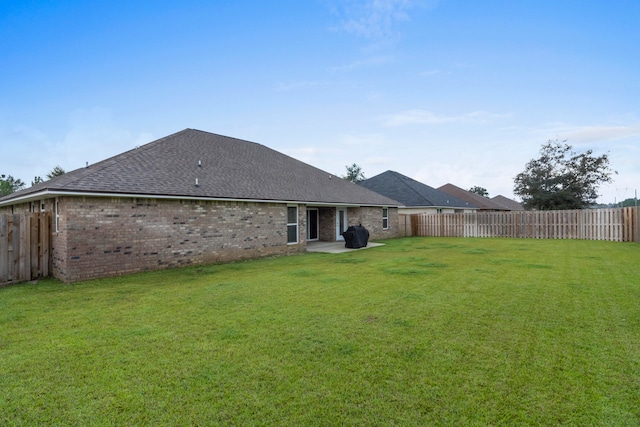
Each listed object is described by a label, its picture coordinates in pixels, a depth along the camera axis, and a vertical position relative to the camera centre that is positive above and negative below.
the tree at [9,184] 49.25 +6.39
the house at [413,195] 26.81 +1.80
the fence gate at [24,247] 7.76 -0.76
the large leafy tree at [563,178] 30.98 +3.54
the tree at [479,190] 74.24 +5.64
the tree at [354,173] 53.28 +7.39
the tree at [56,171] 40.19 +6.36
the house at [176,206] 8.24 +0.37
